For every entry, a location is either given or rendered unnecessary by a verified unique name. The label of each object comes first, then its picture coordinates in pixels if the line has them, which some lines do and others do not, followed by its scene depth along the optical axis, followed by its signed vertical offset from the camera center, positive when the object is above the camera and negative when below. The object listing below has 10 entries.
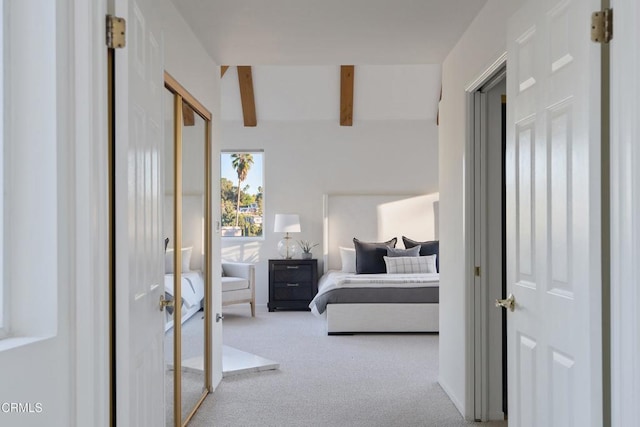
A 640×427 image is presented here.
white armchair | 6.73 -0.82
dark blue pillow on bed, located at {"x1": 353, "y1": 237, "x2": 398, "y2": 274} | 7.20 -0.54
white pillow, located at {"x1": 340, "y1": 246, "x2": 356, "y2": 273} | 7.60 -0.60
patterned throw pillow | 6.88 -0.60
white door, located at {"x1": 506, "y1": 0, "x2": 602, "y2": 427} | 1.61 +0.00
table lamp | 7.60 -0.17
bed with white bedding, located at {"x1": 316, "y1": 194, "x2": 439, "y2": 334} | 5.98 -0.92
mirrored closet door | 3.14 -0.22
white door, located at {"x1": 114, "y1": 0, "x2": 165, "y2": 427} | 1.67 -0.02
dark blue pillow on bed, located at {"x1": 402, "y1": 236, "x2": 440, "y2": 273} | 7.30 -0.42
